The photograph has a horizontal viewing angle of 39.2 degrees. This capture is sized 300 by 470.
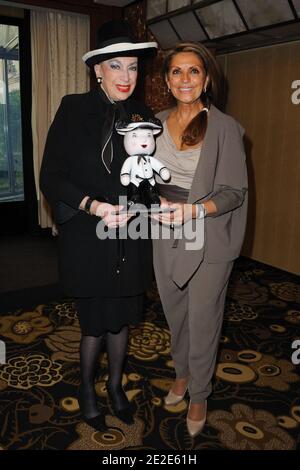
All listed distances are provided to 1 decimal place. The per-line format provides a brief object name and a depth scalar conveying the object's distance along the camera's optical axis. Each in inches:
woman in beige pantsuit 61.9
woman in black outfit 61.3
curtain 177.2
